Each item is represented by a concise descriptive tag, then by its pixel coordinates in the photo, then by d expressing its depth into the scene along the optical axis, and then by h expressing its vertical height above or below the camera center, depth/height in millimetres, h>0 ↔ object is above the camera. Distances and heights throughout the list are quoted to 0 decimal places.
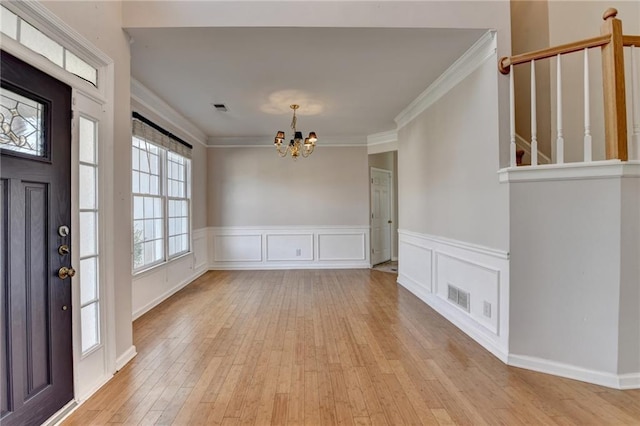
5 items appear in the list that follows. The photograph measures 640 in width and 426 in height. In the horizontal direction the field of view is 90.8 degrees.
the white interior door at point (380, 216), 6879 -51
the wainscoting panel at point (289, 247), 6508 -670
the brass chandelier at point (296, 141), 4188 +992
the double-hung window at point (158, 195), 3885 +305
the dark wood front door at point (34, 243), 1590 -141
